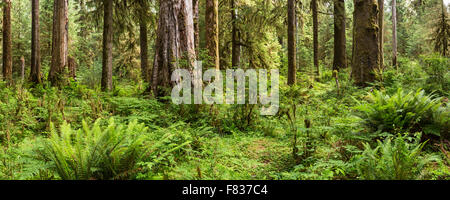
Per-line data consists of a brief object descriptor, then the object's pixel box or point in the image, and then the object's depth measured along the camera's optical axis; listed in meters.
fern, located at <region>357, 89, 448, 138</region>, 4.09
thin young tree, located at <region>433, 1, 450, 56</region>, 20.60
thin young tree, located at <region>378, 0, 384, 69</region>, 16.25
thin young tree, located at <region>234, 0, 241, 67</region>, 14.70
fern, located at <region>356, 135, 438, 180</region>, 2.56
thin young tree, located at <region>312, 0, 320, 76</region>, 15.91
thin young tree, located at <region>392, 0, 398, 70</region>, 21.45
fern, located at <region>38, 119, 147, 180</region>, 2.71
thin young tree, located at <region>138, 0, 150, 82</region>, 14.79
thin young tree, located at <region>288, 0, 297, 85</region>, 11.05
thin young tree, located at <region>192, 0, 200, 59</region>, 9.72
